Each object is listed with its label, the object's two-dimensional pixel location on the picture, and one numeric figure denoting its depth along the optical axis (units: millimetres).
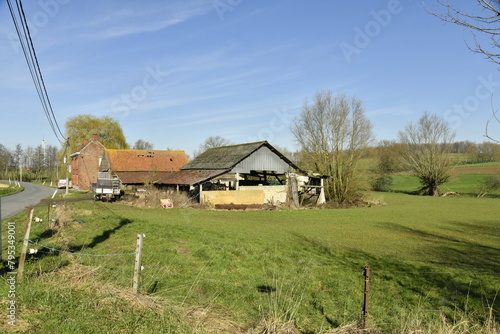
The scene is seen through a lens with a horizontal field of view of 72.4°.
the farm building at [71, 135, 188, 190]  40375
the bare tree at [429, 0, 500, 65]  4731
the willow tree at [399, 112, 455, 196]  53969
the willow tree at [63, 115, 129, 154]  59188
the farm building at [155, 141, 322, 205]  28188
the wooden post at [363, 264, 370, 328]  5125
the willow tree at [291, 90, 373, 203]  35688
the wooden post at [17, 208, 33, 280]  6637
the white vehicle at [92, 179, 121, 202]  28172
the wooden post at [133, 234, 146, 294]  6215
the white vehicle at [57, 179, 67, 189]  48569
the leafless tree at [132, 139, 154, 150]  108938
